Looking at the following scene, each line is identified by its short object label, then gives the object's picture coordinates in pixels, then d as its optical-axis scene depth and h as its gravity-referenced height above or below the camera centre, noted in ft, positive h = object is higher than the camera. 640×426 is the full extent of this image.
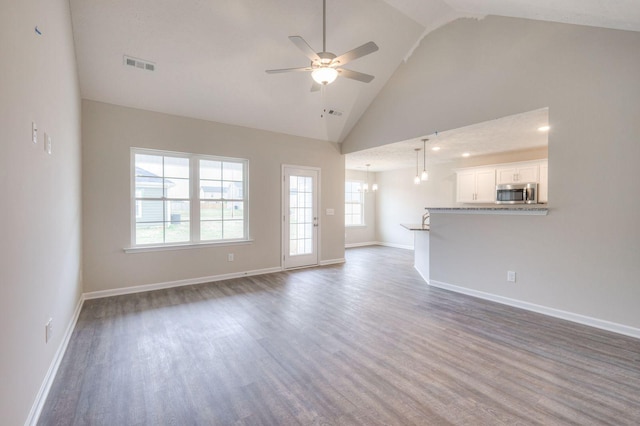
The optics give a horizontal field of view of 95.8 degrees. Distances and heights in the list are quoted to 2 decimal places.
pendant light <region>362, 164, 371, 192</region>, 28.17 +1.97
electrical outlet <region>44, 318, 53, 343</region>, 6.84 -3.07
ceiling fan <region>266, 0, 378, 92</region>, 9.02 +4.83
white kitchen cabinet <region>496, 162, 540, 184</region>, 18.70 +2.37
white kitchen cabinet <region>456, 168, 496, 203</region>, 21.03 +1.72
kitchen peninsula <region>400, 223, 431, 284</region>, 16.39 -2.52
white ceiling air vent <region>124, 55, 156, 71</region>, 11.96 +6.01
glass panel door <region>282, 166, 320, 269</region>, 19.25 -0.65
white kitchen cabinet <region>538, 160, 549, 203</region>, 18.24 +1.56
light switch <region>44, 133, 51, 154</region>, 6.99 +1.52
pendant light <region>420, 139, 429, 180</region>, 17.33 +3.94
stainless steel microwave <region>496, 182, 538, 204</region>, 18.51 +1.01
